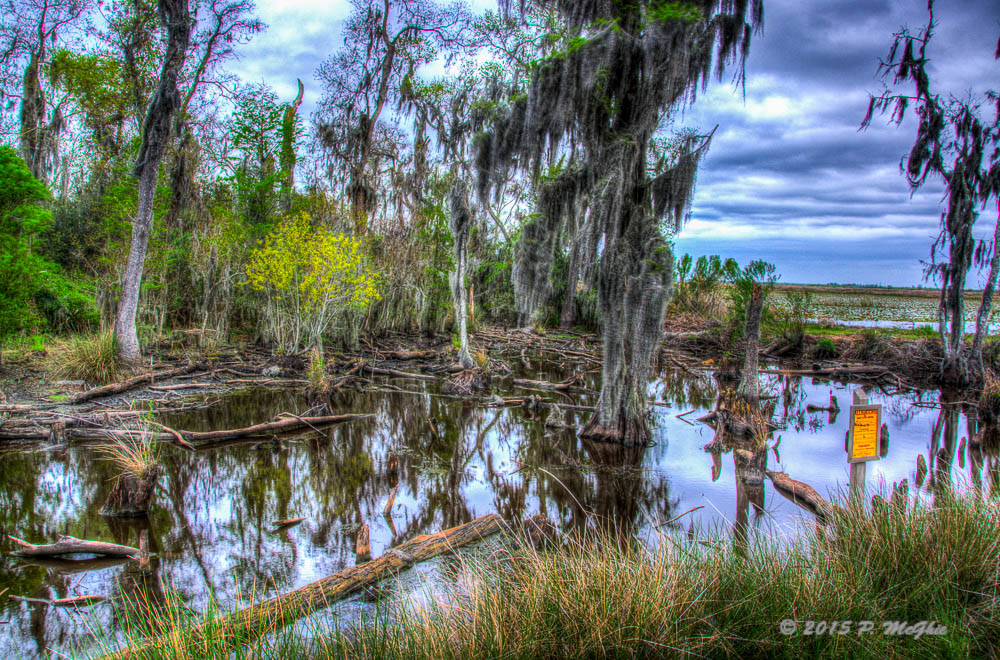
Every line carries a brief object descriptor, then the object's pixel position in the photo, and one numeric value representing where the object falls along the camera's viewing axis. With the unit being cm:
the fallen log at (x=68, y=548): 499
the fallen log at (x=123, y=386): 1056
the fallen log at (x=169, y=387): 1248
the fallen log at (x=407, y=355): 1961
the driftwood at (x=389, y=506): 660
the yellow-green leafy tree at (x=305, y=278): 1655
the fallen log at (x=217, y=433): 886
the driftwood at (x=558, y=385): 1527
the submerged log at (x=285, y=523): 607
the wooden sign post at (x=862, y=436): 493
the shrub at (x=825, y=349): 2045
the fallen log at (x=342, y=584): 256
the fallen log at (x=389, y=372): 1664
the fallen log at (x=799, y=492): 612
